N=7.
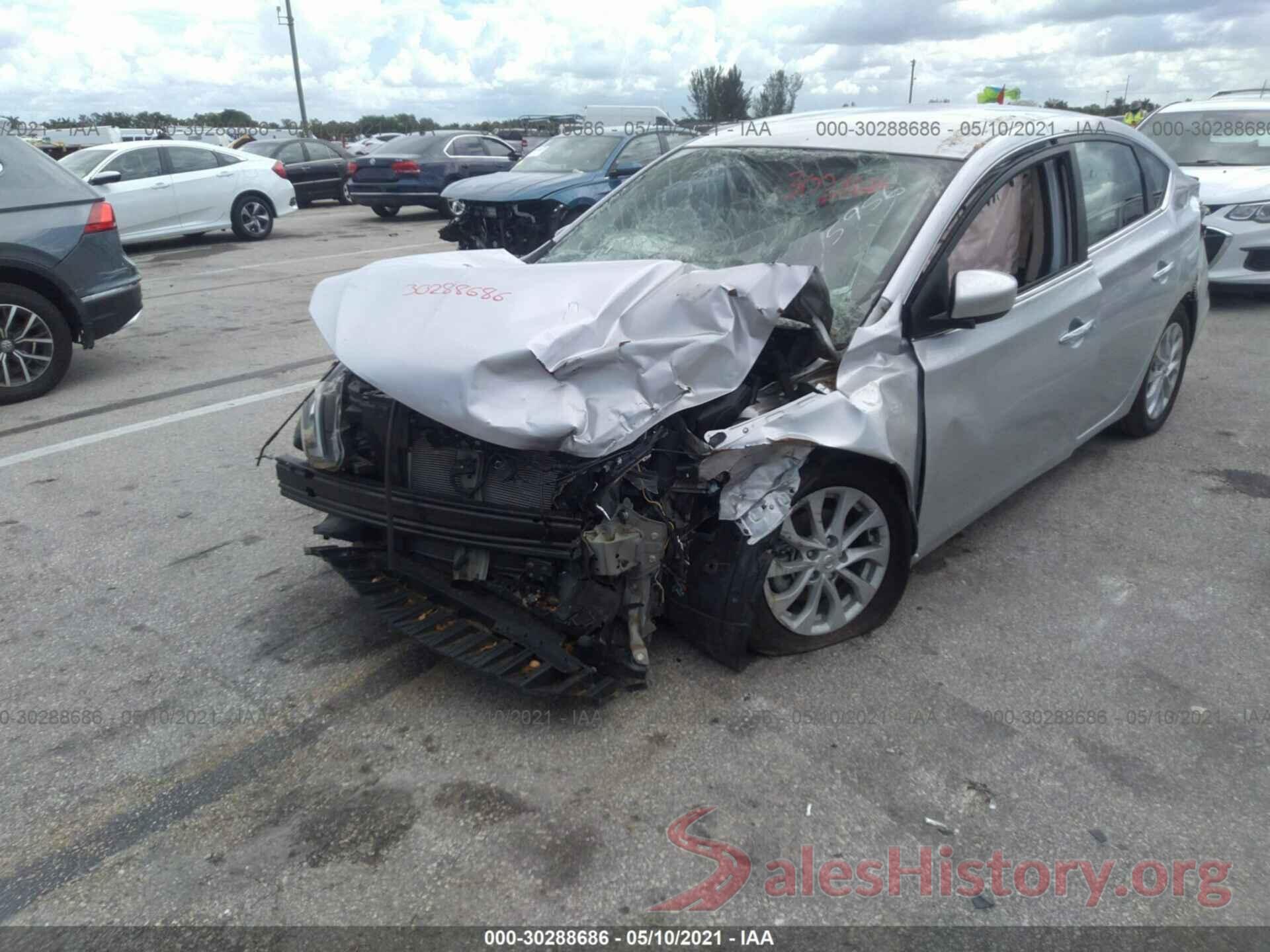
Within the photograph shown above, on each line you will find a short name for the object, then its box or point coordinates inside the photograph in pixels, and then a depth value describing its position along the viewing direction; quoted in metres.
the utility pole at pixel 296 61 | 36.09
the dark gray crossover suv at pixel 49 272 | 6.43
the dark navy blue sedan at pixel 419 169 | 17.56
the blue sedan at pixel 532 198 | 10.93
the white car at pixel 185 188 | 13.35
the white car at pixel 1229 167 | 8.70
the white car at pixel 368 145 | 32.78
